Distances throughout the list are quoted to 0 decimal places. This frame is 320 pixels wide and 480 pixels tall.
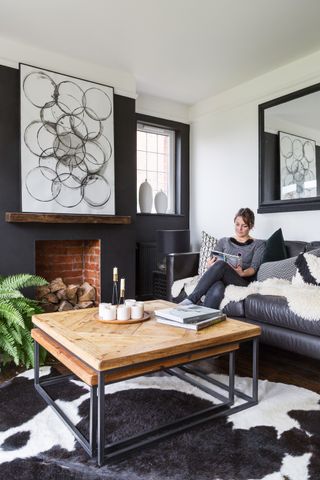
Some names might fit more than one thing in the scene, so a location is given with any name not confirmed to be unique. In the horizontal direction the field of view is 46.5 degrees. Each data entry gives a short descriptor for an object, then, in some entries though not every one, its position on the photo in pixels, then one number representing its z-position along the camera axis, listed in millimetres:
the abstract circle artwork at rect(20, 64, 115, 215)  3361
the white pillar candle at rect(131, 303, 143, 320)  1940
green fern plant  2279
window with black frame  4523
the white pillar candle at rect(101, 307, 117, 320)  1907
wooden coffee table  1414
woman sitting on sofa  2760
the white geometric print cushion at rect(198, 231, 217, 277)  3471
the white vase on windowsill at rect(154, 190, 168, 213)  4629
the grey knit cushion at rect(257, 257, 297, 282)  2900
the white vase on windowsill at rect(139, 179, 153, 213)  4488
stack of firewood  3607
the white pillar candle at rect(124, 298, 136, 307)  1983
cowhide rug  1344
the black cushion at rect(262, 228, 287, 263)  3123
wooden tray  1876
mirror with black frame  3398
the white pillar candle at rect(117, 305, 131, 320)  1905
